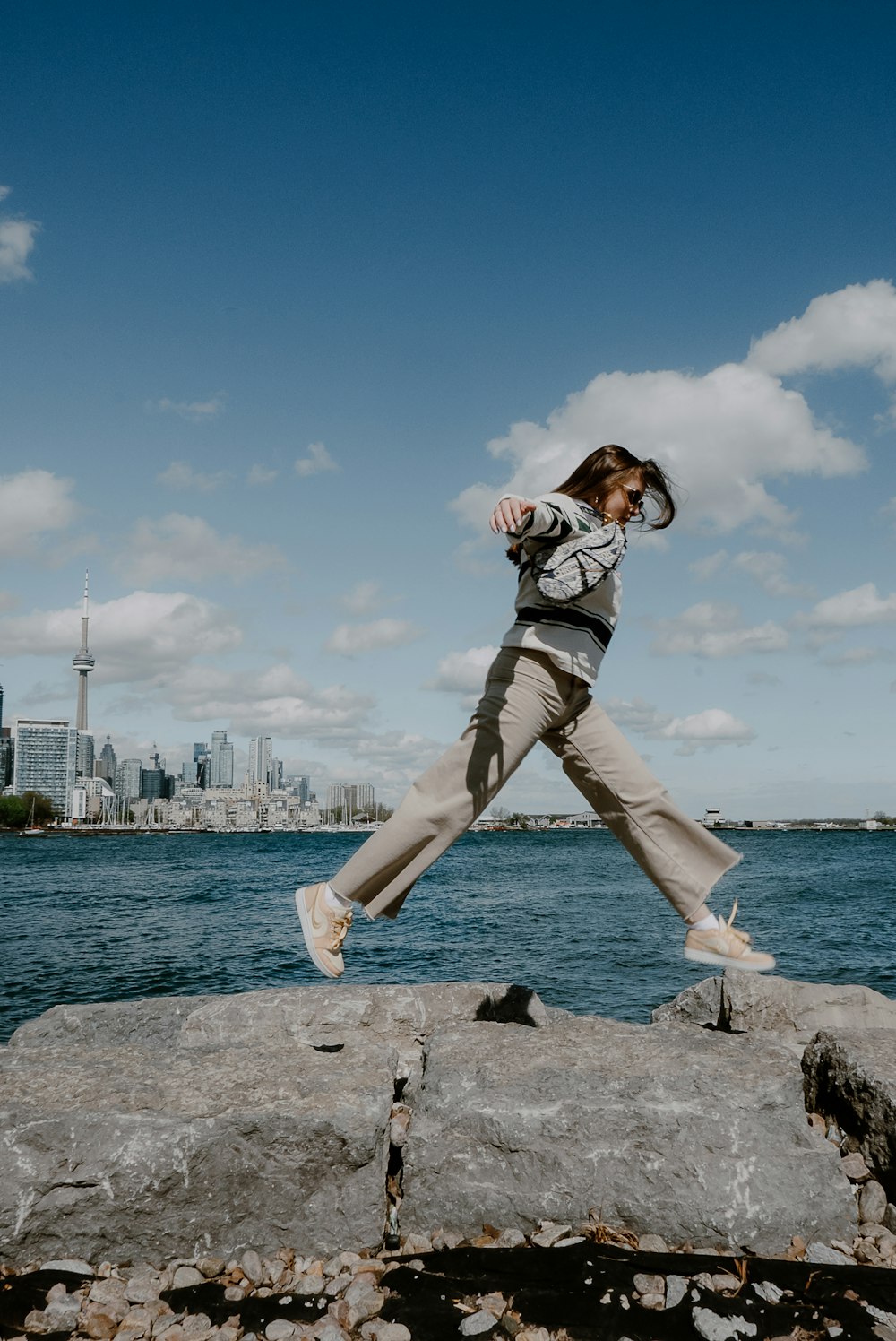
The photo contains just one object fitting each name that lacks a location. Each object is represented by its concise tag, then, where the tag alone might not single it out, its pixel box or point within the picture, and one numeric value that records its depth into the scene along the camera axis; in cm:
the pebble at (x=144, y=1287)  302
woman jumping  396
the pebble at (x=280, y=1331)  278
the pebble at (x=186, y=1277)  311
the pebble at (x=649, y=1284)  303
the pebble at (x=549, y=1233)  333
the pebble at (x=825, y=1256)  325
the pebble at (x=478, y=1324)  280
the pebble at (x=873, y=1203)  359
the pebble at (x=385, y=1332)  276
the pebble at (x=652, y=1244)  333
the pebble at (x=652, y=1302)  294
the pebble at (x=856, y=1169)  382
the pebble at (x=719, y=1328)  276
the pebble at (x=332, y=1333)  275
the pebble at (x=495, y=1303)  291
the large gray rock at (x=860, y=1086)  378
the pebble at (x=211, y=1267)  318
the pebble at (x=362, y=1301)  289
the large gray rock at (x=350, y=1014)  534
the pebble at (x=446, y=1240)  336
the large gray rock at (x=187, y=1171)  320
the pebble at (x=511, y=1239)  336
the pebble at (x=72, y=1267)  317
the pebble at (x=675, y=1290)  296
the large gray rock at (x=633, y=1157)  339
